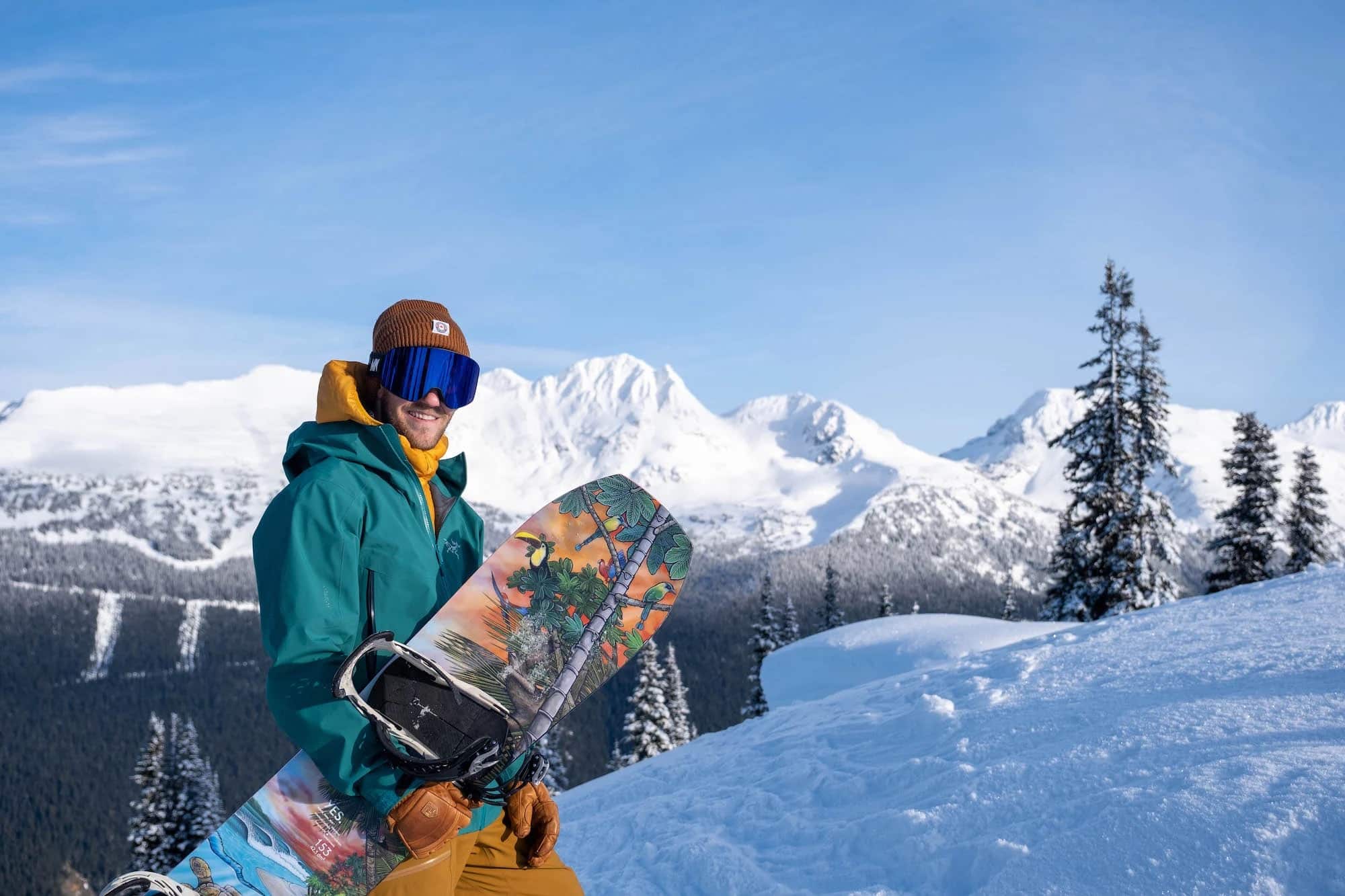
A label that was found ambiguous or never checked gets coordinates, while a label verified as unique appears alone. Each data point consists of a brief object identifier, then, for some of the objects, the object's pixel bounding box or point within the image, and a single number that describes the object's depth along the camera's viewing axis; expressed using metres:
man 2.36
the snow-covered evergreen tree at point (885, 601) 43.03
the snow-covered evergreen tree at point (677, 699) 35.38
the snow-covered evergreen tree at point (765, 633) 36.72
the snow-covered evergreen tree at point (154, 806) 27.34
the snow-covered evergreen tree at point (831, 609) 41.97
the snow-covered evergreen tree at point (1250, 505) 30.30
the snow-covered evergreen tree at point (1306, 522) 31.52
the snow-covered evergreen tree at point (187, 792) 27.47
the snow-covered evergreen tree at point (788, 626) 37.88
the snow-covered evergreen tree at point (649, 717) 31.80
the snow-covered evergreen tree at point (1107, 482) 23.89
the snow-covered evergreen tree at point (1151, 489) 23.55
